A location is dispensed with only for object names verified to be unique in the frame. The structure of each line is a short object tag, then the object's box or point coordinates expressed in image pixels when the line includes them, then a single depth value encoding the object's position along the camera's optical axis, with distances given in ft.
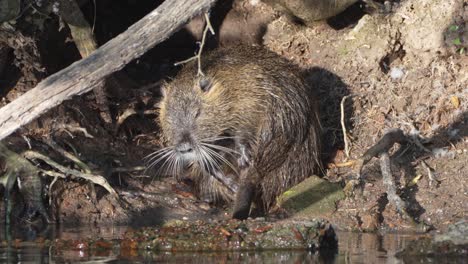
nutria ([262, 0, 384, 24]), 55.77
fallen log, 42.45
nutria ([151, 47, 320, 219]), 51.11
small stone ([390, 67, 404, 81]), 57.11
